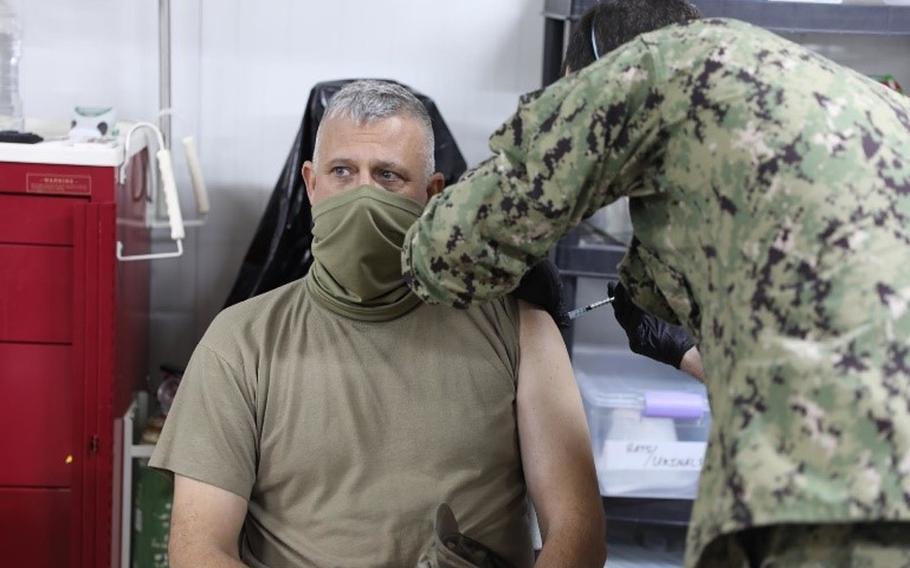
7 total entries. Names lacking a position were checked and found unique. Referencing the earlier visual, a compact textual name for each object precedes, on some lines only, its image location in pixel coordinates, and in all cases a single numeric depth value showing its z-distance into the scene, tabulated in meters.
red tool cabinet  2.50
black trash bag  2.78
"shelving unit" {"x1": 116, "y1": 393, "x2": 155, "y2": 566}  2.69
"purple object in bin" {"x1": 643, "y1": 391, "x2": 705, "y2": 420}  2.87
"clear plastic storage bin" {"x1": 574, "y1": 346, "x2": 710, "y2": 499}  2.87
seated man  1.80
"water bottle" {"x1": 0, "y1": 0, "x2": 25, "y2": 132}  2.88
